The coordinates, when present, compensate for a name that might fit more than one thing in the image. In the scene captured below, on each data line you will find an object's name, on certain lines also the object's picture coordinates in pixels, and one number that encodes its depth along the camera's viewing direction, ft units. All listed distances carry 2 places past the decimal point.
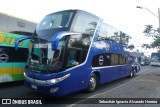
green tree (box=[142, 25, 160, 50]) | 47.27
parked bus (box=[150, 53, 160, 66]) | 101.05
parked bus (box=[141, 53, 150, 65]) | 104.10
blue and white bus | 16.01
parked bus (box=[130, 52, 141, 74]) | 37.20
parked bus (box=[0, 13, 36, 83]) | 21.49
